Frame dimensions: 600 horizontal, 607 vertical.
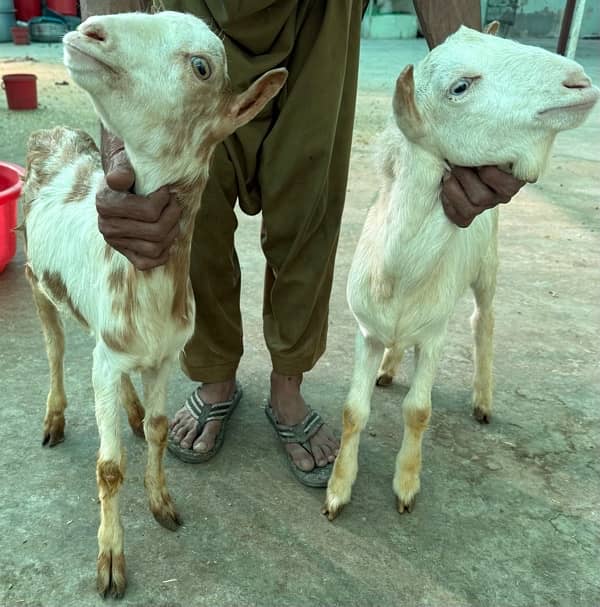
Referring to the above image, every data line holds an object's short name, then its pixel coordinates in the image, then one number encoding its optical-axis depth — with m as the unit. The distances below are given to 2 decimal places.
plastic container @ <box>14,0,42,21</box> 12.71
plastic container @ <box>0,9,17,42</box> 11.78
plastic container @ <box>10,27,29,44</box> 11.37
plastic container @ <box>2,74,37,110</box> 6.45
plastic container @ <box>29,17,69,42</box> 11.86
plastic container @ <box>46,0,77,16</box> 12.49
